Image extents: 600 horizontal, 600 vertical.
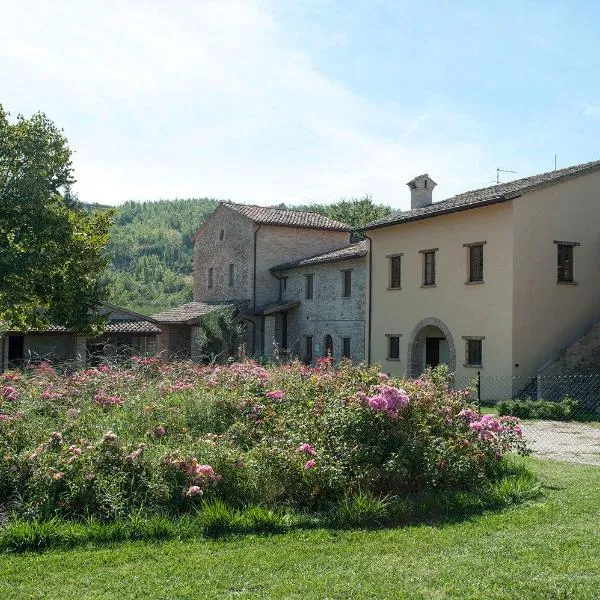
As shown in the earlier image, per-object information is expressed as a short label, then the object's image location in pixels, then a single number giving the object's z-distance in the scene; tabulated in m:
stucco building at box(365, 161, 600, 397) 22.41
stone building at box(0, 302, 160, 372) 30.67
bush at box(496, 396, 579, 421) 19.06
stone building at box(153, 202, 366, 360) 31.52
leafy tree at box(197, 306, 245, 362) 33.03
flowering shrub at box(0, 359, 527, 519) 7.43
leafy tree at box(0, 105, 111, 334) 18.47
